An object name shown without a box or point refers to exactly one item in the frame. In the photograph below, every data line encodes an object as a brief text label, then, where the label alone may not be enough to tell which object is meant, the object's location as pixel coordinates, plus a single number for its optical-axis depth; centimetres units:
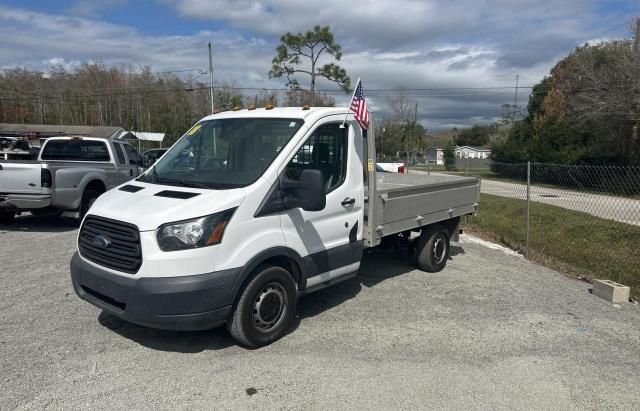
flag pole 484
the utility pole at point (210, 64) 3284
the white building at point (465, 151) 7750
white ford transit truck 352
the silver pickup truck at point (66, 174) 833
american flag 490
